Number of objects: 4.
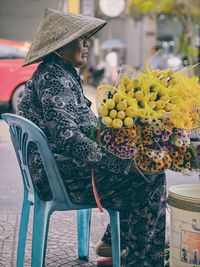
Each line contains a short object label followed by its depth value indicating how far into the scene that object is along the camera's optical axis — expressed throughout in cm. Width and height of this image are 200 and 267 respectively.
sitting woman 320
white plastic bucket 313
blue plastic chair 328
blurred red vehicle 1271
